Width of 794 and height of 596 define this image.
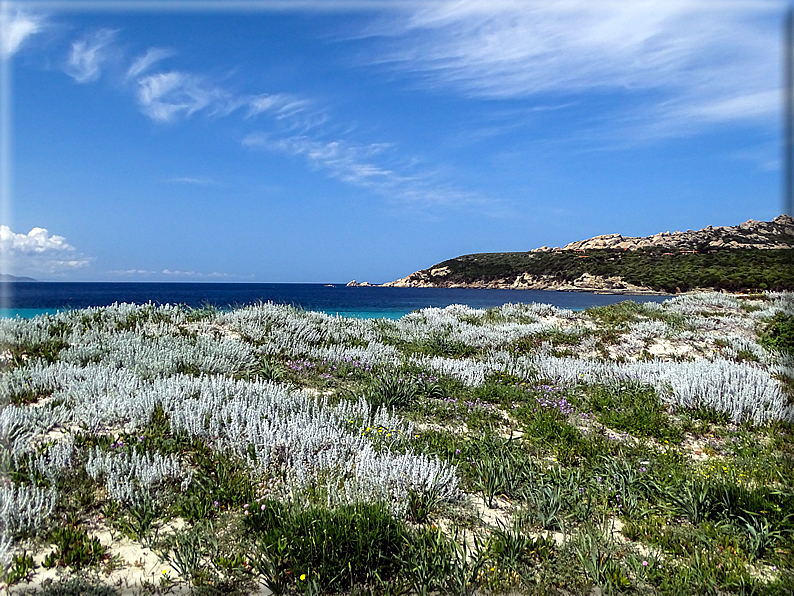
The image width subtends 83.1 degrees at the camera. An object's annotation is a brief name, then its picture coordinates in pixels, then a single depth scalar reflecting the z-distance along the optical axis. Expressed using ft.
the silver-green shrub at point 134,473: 13.14
